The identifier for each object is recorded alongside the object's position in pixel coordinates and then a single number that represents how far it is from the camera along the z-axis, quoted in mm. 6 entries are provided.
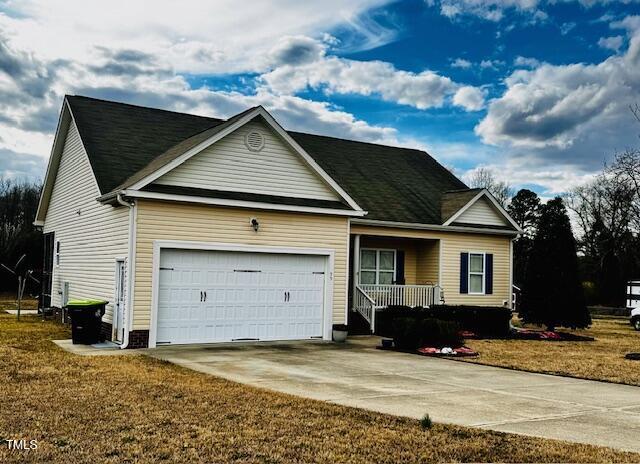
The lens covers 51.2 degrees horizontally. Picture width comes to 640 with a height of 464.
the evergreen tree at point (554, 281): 22031
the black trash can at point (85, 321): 16234
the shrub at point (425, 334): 16625
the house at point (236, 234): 16359
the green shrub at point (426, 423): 7795
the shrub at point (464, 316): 20156
